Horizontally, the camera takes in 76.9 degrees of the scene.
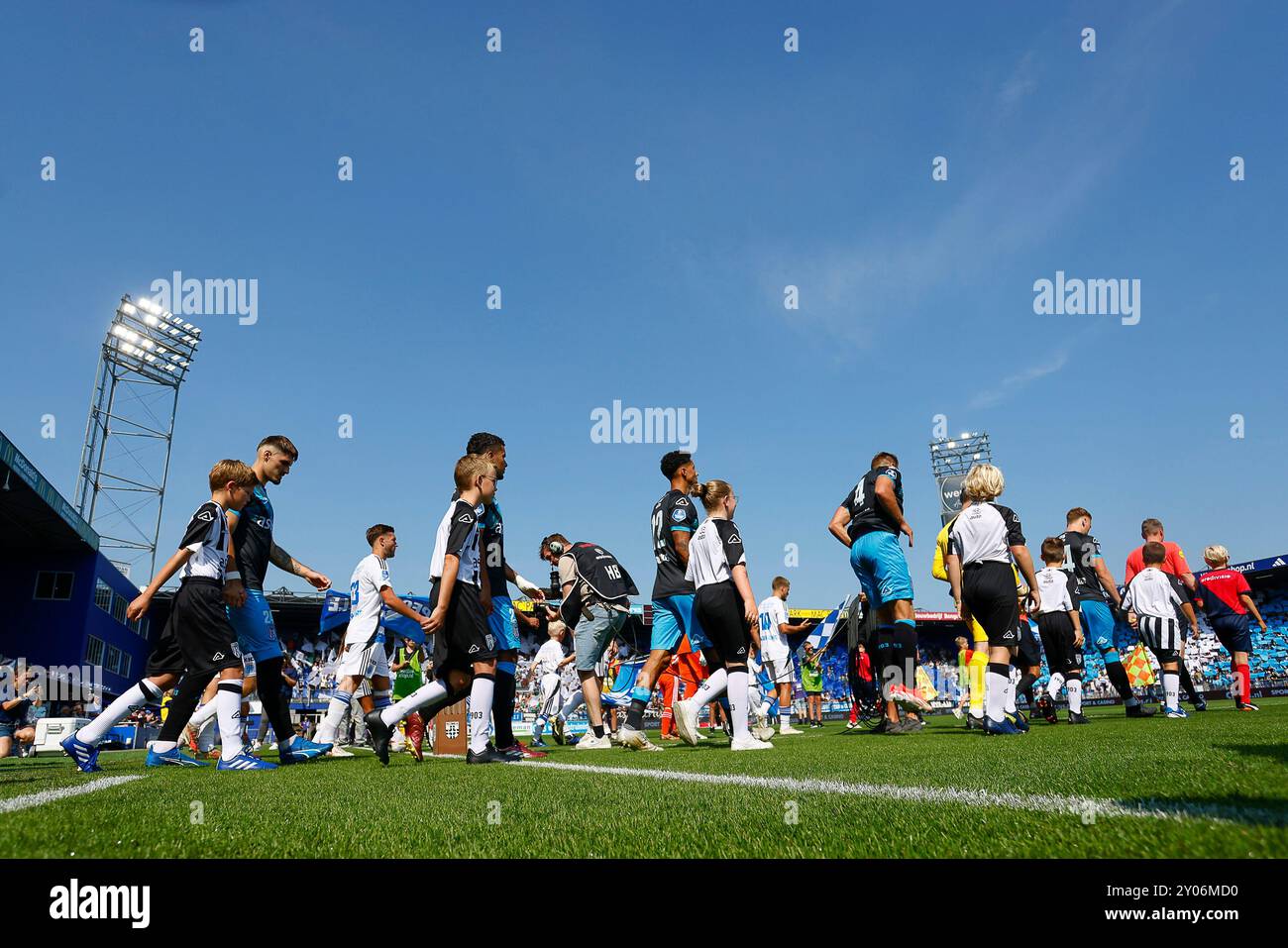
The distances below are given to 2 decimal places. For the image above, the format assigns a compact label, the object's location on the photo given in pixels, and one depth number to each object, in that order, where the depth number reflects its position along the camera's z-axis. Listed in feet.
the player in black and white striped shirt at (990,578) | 21.03
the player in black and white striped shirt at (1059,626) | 30.68
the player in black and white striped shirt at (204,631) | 18.11
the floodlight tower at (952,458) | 174.81
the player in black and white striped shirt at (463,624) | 17.56
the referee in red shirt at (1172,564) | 33.32
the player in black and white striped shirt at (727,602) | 20.25
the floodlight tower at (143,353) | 132.05
